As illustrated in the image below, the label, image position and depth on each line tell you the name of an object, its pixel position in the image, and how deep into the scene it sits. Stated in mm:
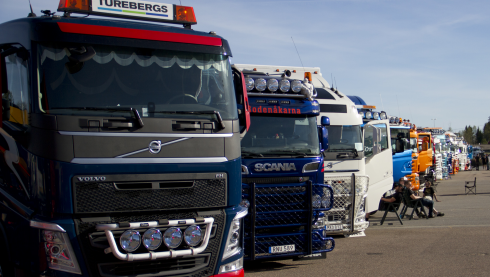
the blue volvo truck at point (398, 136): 14979
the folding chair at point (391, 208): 14398
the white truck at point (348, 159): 10211
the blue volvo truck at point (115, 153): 4750
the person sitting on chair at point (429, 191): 18281
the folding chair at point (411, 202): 15367
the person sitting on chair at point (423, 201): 15414
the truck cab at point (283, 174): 7988
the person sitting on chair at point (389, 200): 14664
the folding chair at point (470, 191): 24353
